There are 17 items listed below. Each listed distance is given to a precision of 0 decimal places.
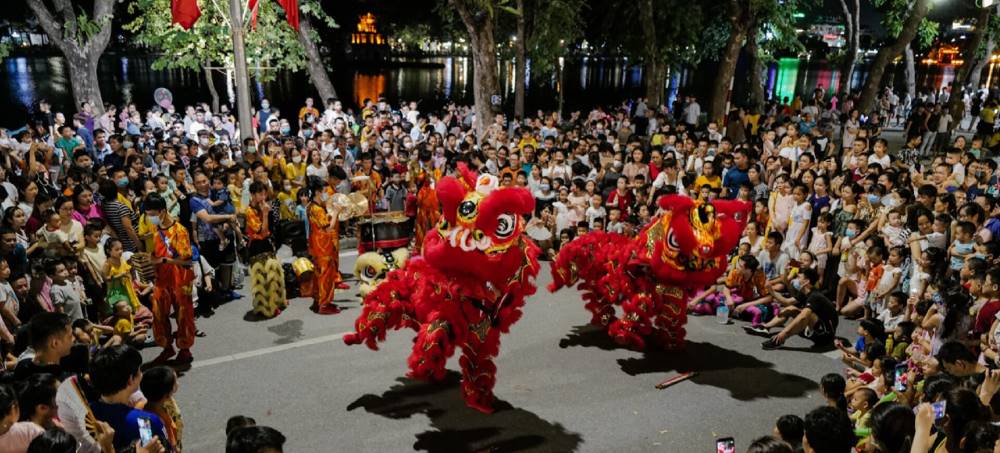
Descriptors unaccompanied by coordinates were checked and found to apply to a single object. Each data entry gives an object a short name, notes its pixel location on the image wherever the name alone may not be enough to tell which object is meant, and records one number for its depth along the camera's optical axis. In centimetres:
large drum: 711
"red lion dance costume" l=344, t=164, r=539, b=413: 484
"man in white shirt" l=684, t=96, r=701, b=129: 1739
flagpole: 930
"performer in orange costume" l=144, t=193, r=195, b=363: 598
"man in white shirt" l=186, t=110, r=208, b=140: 1278
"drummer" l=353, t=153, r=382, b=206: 859
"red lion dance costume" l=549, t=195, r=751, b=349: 580
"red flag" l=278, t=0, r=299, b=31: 1133
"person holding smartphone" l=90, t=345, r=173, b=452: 323
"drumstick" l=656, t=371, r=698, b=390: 593
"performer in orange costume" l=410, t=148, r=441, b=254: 893
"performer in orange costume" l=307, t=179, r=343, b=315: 714
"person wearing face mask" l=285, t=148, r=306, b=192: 962
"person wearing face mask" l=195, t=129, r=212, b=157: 1138
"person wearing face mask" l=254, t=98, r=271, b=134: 1480
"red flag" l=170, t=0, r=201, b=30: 1030
